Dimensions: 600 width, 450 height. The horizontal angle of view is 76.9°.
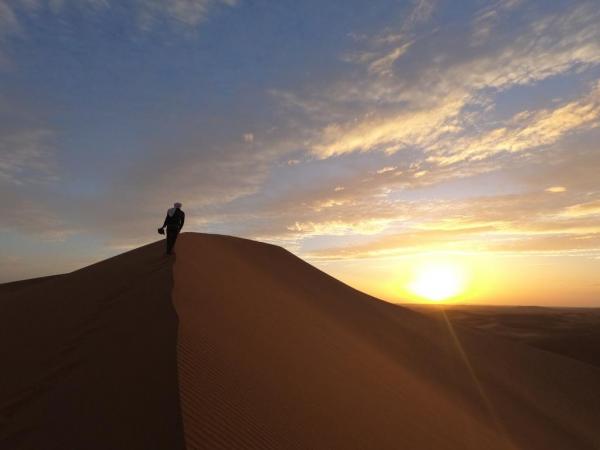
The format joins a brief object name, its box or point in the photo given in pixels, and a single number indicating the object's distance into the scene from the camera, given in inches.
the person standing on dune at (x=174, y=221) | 390.9
